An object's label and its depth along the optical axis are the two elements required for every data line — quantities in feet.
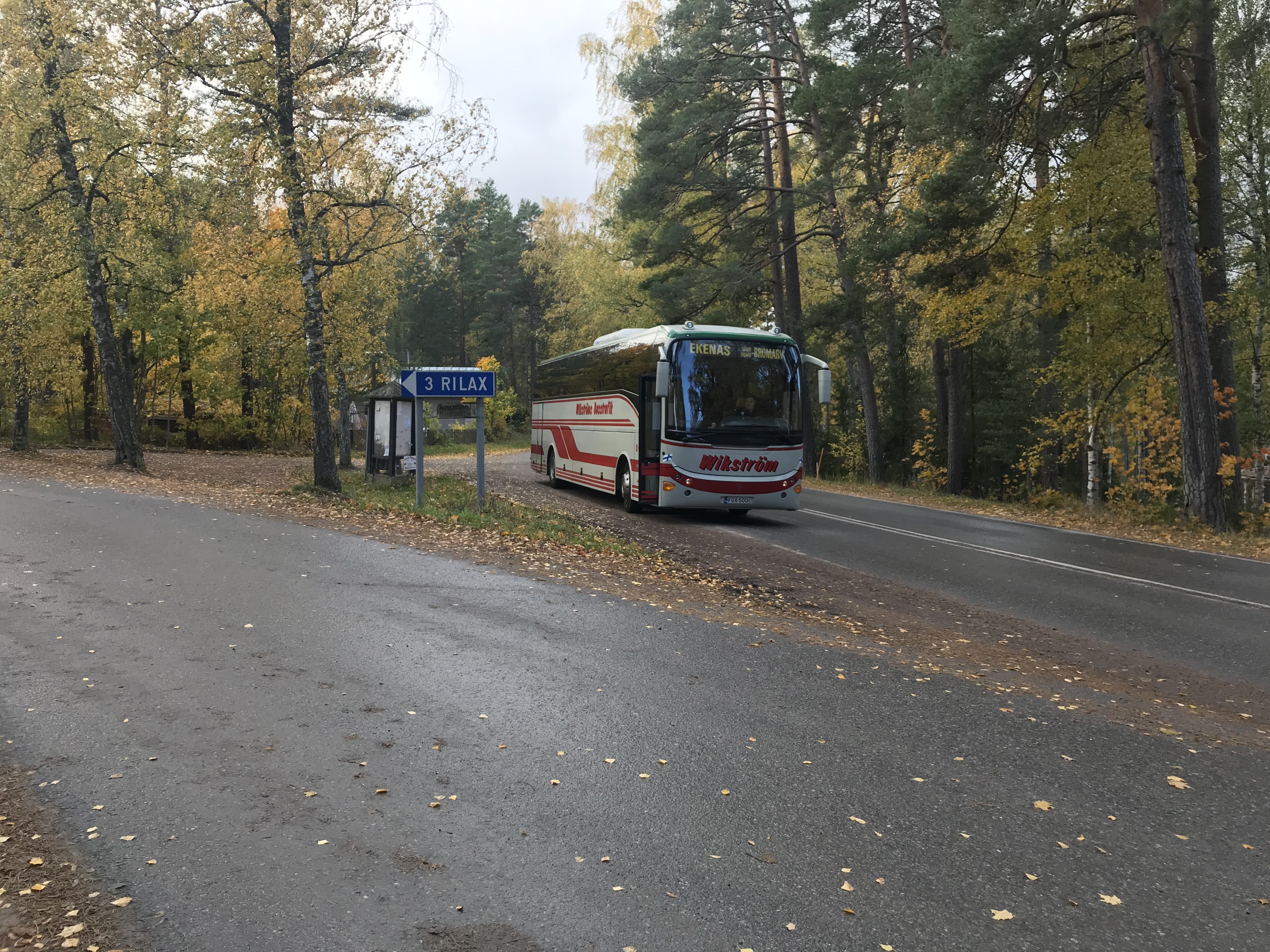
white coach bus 52.70
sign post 47.39
